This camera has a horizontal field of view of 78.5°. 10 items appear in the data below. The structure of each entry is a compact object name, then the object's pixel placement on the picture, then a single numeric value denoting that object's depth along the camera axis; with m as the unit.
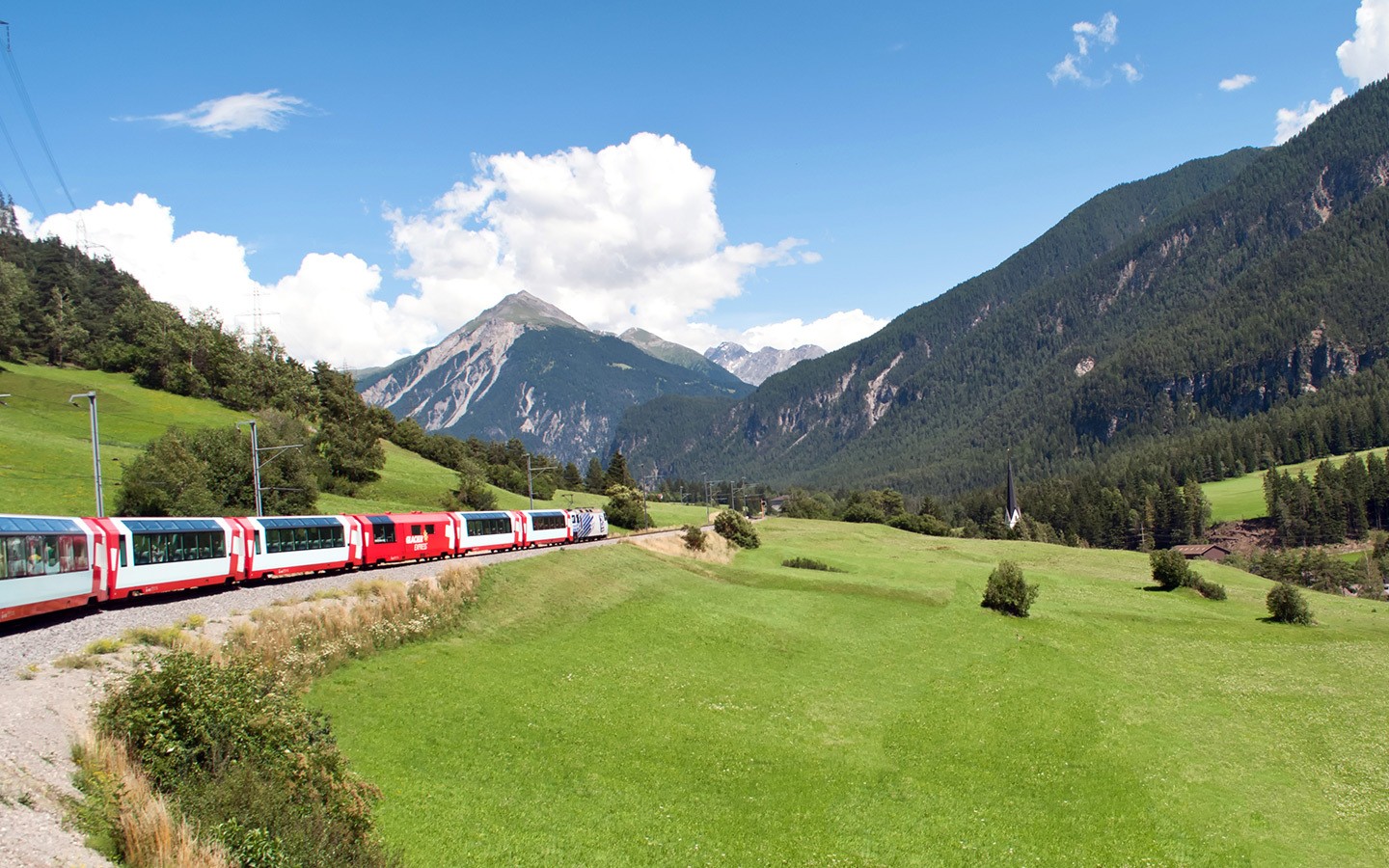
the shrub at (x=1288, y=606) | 63.75
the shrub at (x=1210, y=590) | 75.62
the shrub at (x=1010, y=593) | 58.78
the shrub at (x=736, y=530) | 92.75
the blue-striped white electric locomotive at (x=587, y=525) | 82.81
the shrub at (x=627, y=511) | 110.38
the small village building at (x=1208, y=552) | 152.62
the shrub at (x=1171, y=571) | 77.06
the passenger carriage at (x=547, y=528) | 73.19
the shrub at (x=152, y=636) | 23.38
